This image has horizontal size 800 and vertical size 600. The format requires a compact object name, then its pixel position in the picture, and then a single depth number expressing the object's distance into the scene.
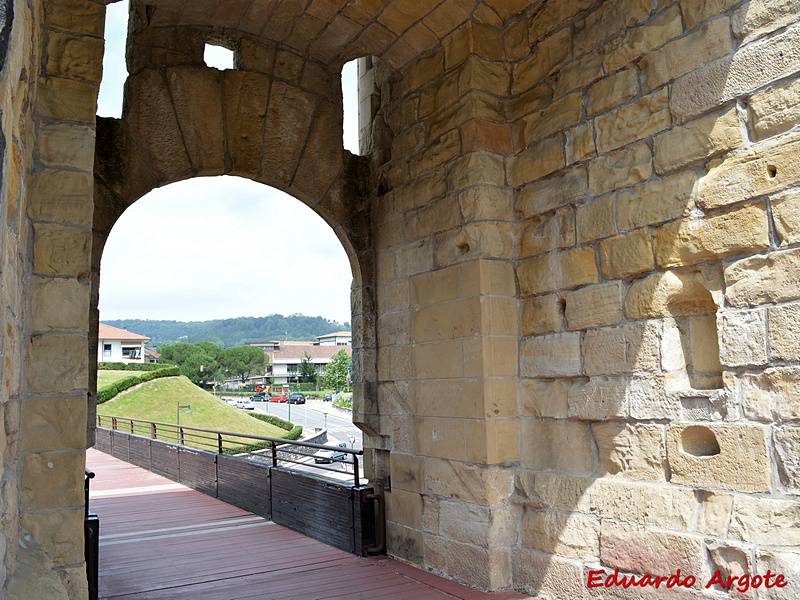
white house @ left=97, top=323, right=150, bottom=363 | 74.25
